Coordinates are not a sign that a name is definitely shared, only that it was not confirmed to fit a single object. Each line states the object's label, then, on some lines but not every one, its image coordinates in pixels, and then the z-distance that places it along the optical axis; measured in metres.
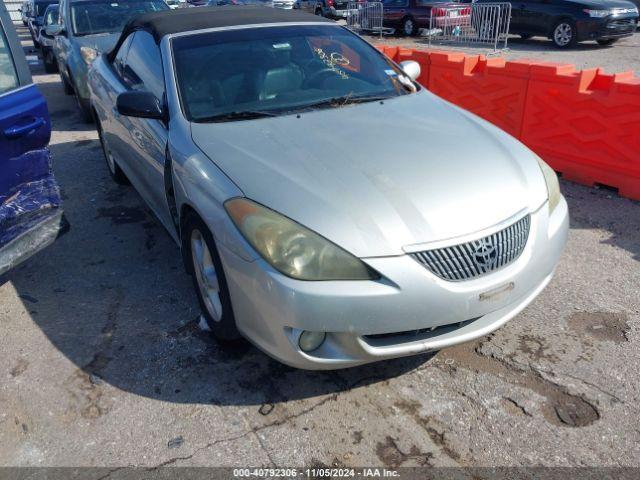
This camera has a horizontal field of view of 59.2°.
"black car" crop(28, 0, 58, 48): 14.45
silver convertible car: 2.31
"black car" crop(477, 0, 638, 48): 13.08
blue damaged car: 3.24
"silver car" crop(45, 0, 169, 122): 7.48
